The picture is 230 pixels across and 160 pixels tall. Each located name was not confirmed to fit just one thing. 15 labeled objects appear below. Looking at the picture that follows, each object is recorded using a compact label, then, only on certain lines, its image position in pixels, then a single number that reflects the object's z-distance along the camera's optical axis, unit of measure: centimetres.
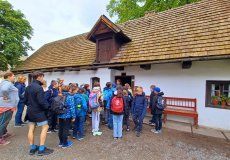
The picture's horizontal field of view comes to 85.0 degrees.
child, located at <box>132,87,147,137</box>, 413
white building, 495
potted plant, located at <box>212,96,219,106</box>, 497
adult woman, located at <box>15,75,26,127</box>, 463
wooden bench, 500
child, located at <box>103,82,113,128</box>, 469
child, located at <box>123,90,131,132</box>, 420
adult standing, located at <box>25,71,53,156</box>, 302
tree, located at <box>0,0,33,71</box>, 1154
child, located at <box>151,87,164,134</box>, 429
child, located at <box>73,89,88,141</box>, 372
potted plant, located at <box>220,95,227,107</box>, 485
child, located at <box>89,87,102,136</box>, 420
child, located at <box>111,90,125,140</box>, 388
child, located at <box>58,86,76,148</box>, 337
